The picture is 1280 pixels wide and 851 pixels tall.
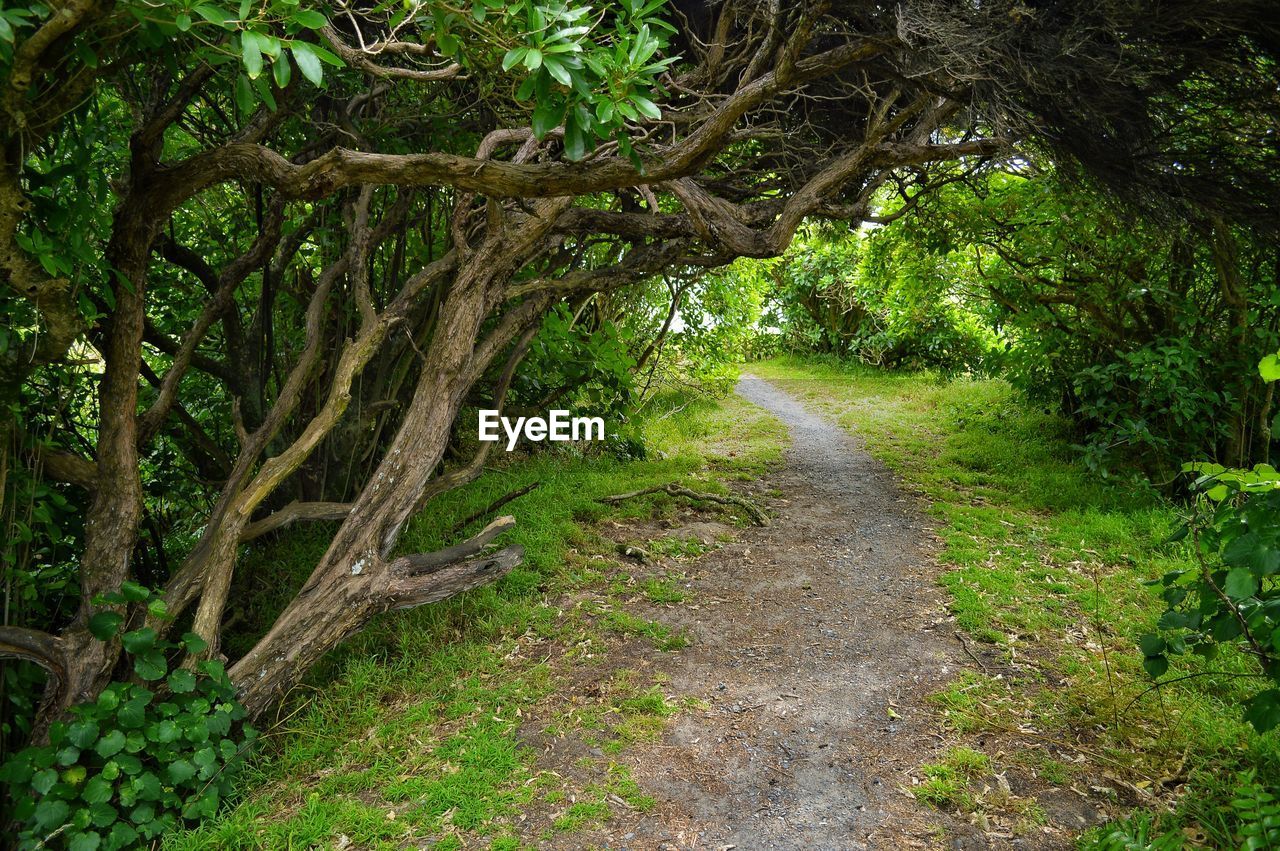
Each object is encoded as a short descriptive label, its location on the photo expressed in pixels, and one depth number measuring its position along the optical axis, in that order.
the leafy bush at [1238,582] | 2.39
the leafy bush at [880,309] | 9.75
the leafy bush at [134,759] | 3.04
